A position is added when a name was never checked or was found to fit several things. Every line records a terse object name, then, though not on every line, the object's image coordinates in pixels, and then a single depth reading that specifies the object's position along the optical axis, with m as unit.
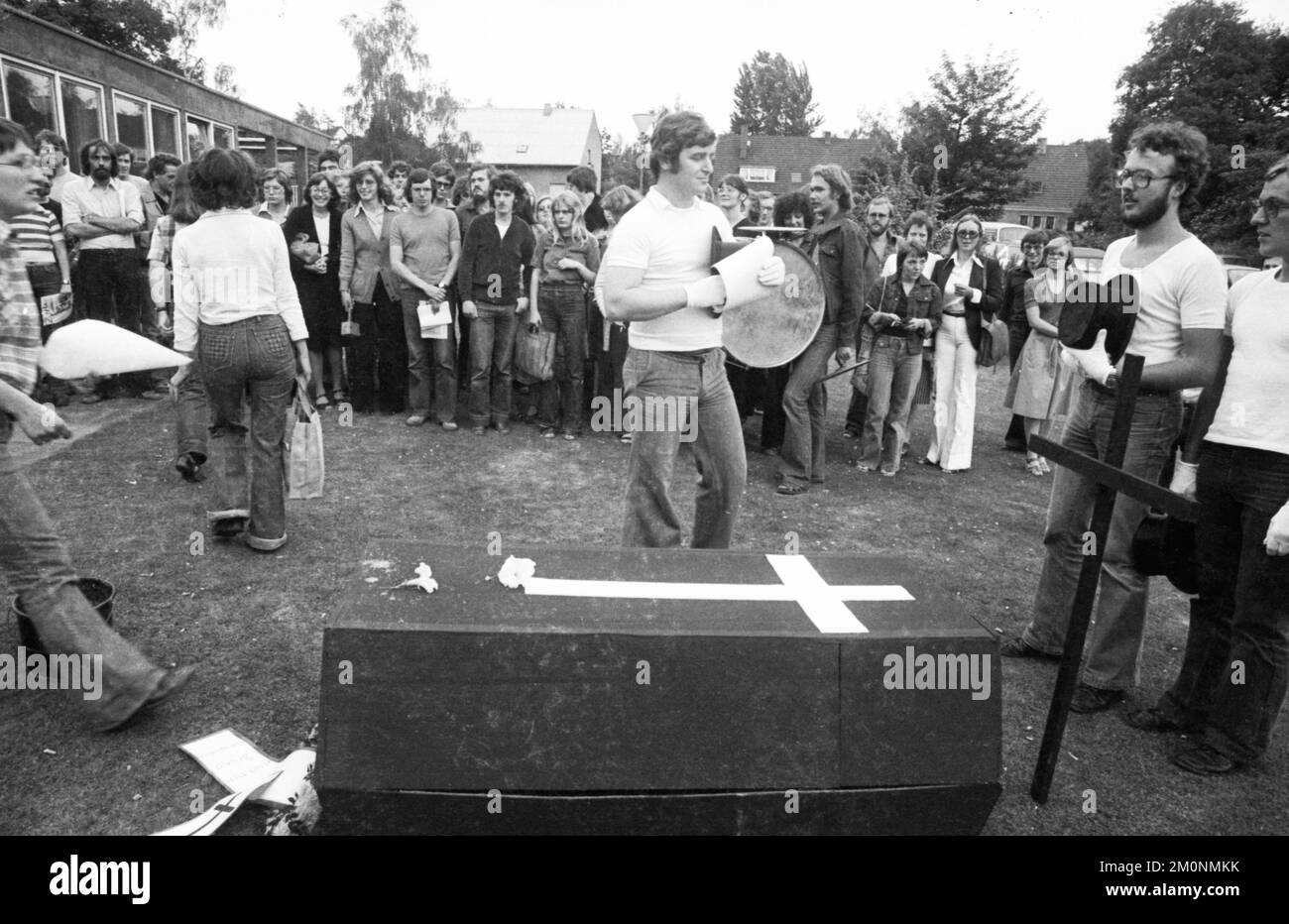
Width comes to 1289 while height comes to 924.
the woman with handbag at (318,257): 8.34
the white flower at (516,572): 2.67
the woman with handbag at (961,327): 7.71
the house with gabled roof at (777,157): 66.56
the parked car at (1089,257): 17.88
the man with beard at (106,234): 8.62
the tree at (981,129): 36.22
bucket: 3.48
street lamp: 25.84
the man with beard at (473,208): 8.84
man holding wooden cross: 3.40
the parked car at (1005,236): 22.91
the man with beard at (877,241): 7.88
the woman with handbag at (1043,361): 8.09
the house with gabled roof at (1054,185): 59.75
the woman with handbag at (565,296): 8.15
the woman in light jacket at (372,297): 8.48
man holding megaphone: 3.66
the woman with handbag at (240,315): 4.67
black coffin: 2.25
